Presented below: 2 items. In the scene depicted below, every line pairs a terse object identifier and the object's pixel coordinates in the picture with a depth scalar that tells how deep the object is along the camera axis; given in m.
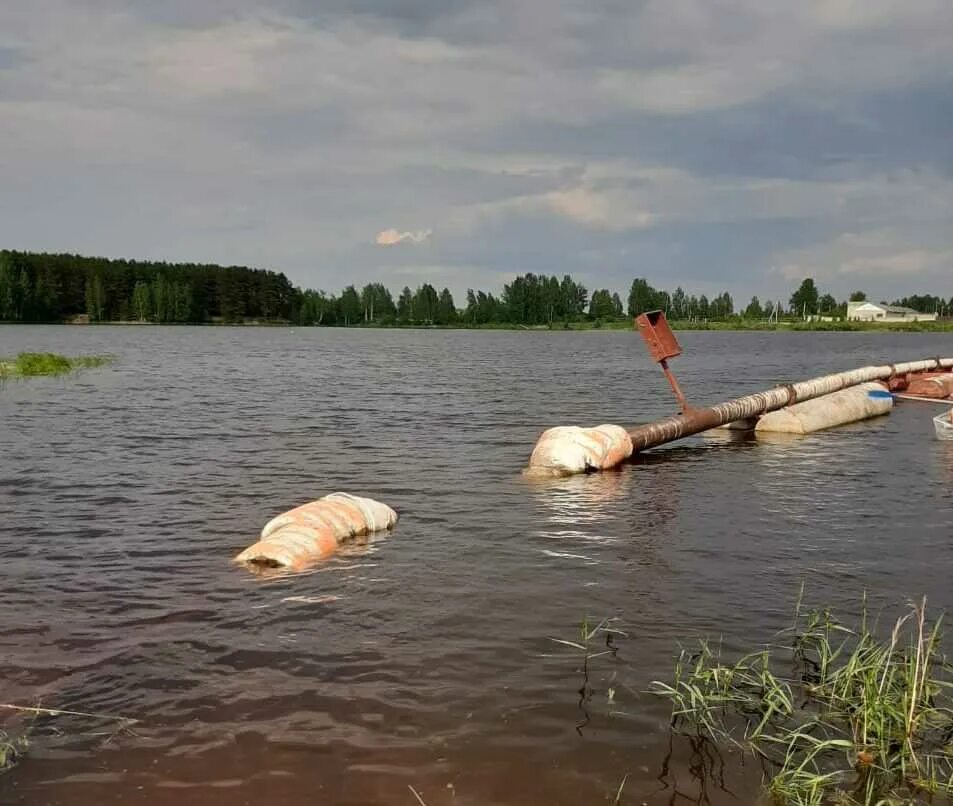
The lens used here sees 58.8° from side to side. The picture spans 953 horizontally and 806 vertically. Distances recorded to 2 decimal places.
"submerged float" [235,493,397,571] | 11.23
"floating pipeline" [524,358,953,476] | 18.06
